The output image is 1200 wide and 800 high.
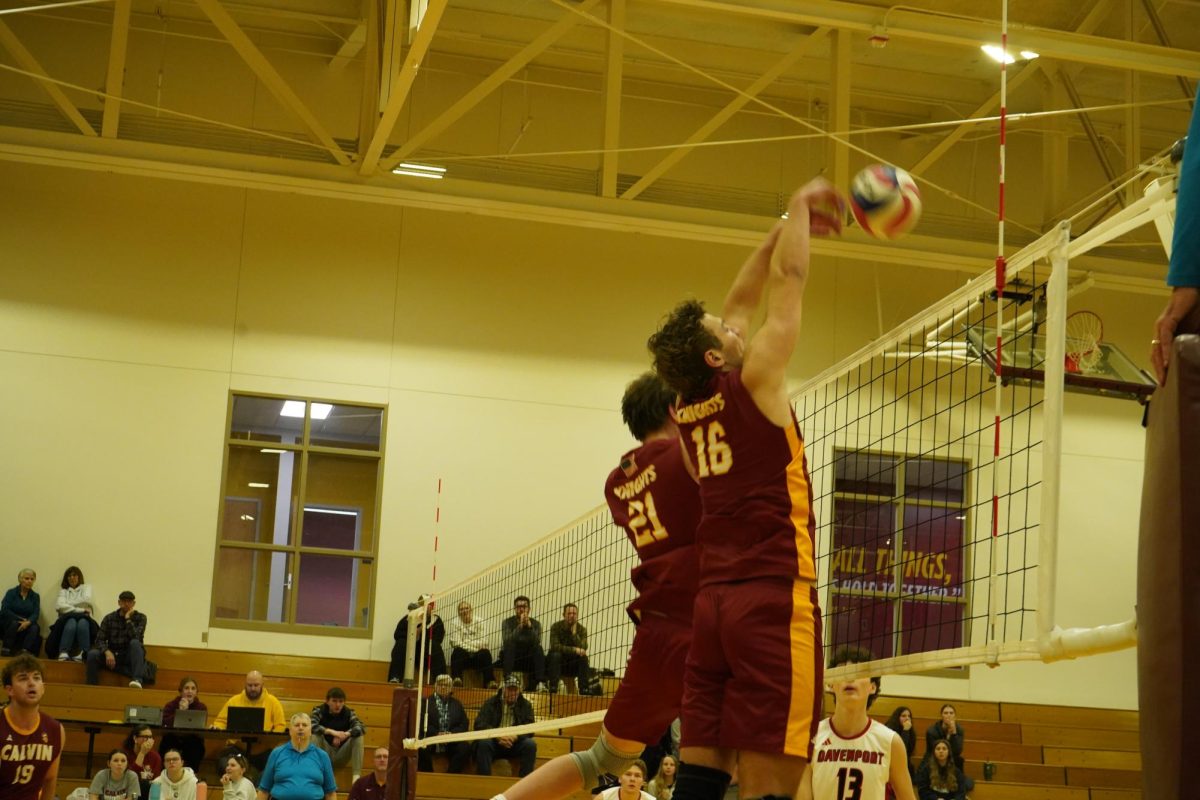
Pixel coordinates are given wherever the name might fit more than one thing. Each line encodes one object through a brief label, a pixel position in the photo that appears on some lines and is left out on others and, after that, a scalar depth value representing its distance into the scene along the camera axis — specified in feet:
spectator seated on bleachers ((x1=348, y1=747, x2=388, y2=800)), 46.03
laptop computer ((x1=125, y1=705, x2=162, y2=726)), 49.19
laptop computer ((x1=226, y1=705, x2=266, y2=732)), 51.08
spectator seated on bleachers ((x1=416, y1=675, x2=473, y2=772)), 51.16
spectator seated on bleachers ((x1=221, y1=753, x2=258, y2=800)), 45.62
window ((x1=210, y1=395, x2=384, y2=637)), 64.03
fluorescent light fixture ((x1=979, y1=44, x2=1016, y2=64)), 46.55
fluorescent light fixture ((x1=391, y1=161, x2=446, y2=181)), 59.31
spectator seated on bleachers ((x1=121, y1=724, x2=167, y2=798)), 46.93
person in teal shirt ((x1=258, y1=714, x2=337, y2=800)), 46.34
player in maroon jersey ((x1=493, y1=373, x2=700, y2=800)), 17.49
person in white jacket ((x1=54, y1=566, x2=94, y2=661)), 58.18
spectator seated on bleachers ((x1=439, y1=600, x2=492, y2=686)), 58.95
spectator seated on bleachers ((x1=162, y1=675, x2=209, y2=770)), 50.88
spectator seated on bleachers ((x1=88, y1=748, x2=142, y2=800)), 45.75
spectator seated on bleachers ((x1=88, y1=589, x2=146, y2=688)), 56.70
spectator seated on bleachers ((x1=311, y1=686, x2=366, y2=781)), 51.60
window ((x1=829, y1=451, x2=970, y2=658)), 63.72
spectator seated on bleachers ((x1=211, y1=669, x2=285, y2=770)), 53.36
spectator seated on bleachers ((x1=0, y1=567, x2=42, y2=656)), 57.31
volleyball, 15.97
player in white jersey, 24.57
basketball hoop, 52.39
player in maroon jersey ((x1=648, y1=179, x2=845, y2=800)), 13.80
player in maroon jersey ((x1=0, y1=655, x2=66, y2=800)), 29.43
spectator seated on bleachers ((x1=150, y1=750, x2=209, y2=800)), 45.06
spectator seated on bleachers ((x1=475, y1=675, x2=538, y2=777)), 51.72
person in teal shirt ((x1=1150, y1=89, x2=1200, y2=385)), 7.47
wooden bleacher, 53.11
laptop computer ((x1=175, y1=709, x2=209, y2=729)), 49.70
